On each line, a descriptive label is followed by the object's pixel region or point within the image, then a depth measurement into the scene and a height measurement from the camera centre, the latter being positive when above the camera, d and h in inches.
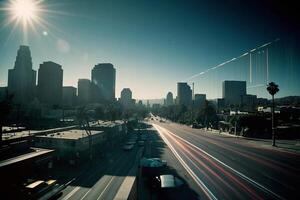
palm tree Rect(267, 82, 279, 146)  2186.3 +228.8
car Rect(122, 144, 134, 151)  1960.5 -393.8
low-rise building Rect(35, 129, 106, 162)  1491.3 -292.5
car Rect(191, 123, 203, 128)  4290.8 -379.5
